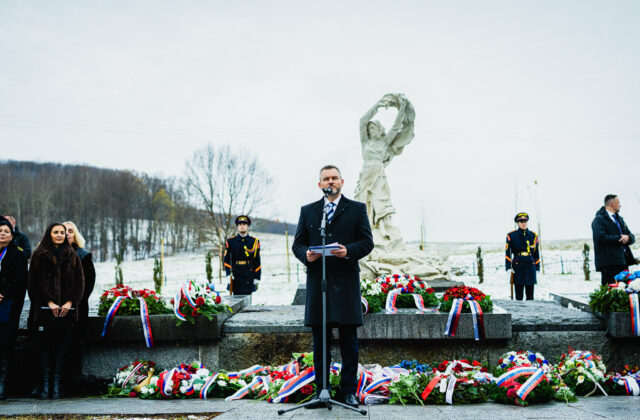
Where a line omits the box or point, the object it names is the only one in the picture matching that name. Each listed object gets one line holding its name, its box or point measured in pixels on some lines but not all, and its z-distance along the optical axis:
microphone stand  3.80
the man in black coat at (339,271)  4.07
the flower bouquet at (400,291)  6.15
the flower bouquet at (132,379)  4.97
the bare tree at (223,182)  35.81
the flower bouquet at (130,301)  5.67
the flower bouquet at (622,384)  4.57
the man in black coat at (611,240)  6.97
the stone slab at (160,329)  5.52
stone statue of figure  13.12
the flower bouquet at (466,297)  5.48
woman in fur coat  5.08
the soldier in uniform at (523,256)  9.39
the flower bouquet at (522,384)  4.14
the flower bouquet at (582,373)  4.59
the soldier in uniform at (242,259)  9.30
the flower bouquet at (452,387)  4.23
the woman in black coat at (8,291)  5.11
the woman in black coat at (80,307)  5.48
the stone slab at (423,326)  5.30
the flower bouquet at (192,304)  5.43
